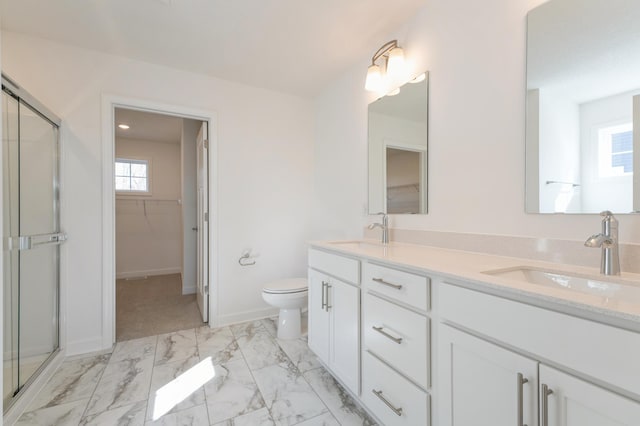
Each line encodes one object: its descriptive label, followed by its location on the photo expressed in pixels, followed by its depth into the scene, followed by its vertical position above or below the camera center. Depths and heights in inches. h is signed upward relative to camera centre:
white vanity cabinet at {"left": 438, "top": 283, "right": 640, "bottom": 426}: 24.5 -16.3
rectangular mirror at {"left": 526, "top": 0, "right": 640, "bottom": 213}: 40.0 +16.6
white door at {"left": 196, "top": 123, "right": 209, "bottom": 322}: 105.4 -2.9
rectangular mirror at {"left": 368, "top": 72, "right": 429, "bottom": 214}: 71.2 +17.4
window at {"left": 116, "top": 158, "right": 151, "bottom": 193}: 183.3 +24.2
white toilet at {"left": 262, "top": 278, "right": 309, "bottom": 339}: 90.5 -29.4
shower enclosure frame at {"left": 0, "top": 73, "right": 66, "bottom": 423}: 58.2 -15.5
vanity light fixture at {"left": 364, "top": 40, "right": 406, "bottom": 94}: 74.7 +39.6
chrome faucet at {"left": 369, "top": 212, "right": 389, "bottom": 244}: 78.7 -4.7
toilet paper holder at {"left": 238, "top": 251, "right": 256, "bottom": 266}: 108.9 -18.8
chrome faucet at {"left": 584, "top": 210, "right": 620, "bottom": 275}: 36.7 -4.3
